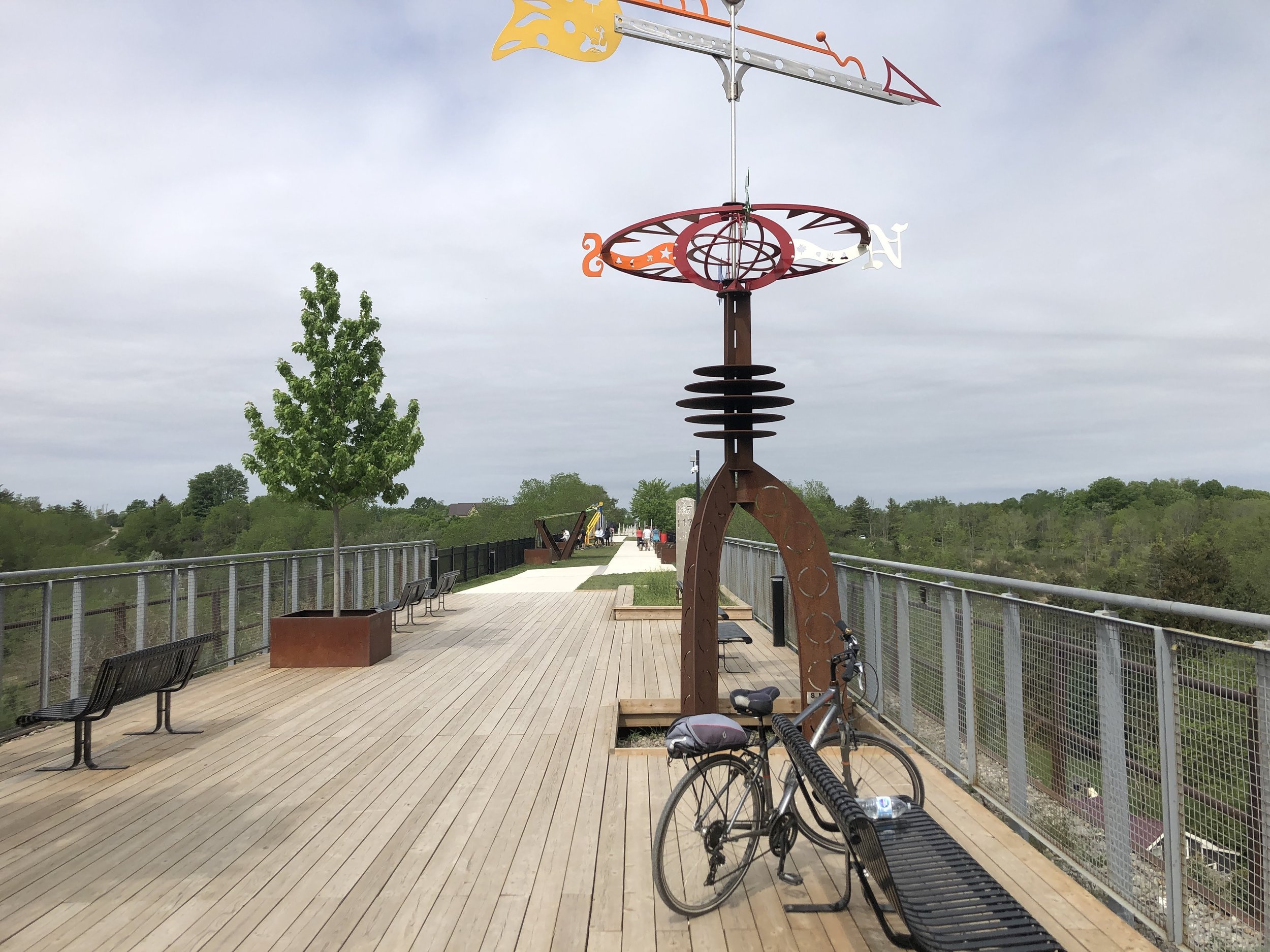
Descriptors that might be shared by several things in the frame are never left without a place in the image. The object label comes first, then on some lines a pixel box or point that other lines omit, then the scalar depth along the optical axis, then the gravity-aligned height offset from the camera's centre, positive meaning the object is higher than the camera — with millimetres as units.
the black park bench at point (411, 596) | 12250 -1028
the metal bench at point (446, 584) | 14523 -978
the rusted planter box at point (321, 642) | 9492 -1266
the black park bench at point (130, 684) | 5539 -1087
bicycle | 3387 -1217
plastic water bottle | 3119 -1064
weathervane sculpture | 6176 +819
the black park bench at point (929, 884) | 2383 -1134
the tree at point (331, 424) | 10031 +1297
